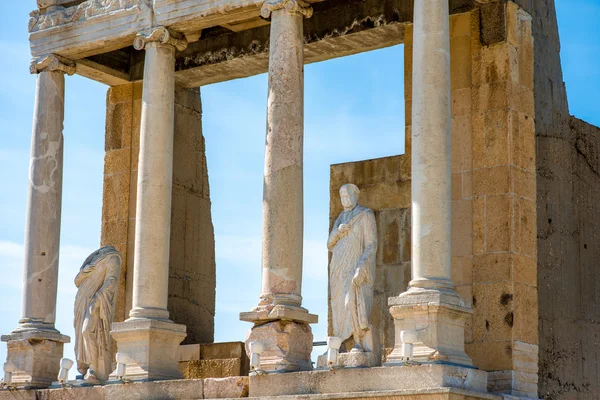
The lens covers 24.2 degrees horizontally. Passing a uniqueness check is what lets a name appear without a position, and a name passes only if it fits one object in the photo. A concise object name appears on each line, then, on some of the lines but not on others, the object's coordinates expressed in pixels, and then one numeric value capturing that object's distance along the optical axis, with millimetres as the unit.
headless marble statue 25297
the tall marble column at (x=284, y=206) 22438
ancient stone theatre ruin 21469
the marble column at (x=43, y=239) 25797
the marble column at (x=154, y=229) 24031
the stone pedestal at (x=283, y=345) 22203
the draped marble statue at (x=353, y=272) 21984
